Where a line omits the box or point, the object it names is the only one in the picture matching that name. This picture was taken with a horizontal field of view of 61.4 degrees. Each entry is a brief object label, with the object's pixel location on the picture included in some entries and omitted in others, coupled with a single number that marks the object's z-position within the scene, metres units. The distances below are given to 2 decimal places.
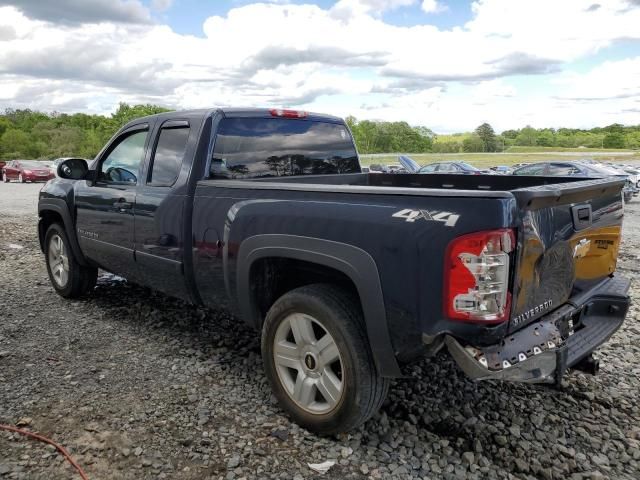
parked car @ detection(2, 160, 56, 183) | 29.80
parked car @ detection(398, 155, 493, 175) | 23.19
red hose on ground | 2.75
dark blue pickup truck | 2.42
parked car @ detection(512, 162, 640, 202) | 17.69
